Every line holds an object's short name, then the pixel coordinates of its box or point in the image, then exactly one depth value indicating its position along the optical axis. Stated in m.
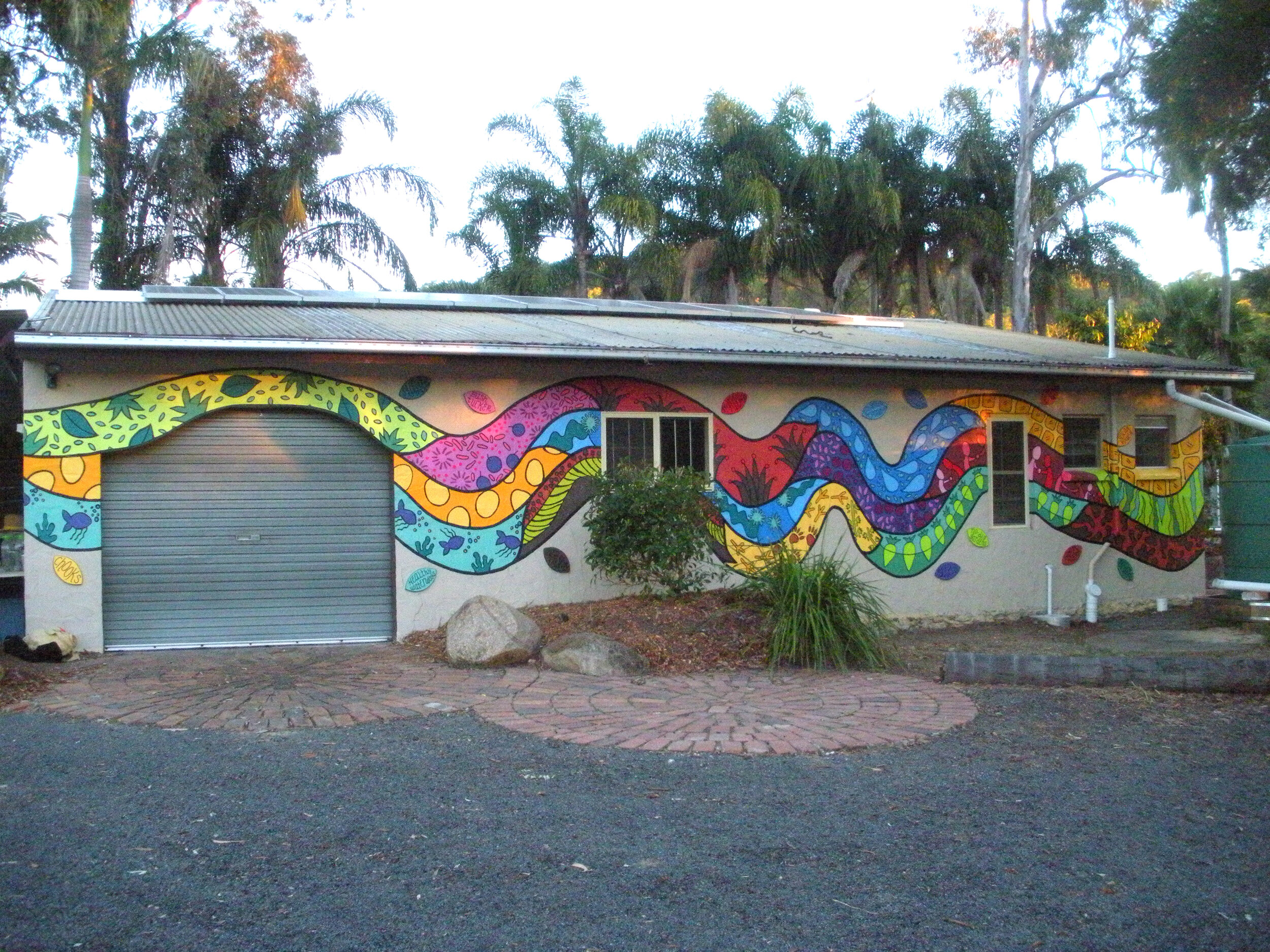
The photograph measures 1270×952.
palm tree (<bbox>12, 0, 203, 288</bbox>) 16.84
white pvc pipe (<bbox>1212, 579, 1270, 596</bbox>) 10.60
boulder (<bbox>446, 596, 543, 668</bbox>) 8.46
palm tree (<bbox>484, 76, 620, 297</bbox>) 22.17
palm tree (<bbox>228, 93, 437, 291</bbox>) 19.64
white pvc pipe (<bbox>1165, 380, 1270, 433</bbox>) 11.05
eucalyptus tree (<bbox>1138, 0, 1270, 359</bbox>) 10.75
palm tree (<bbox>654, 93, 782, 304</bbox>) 24.16
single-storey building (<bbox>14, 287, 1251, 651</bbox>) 9.15
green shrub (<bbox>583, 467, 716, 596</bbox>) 9.43
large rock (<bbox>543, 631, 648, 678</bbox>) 8.26
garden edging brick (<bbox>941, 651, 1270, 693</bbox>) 7.92
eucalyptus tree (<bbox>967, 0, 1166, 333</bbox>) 23.75
